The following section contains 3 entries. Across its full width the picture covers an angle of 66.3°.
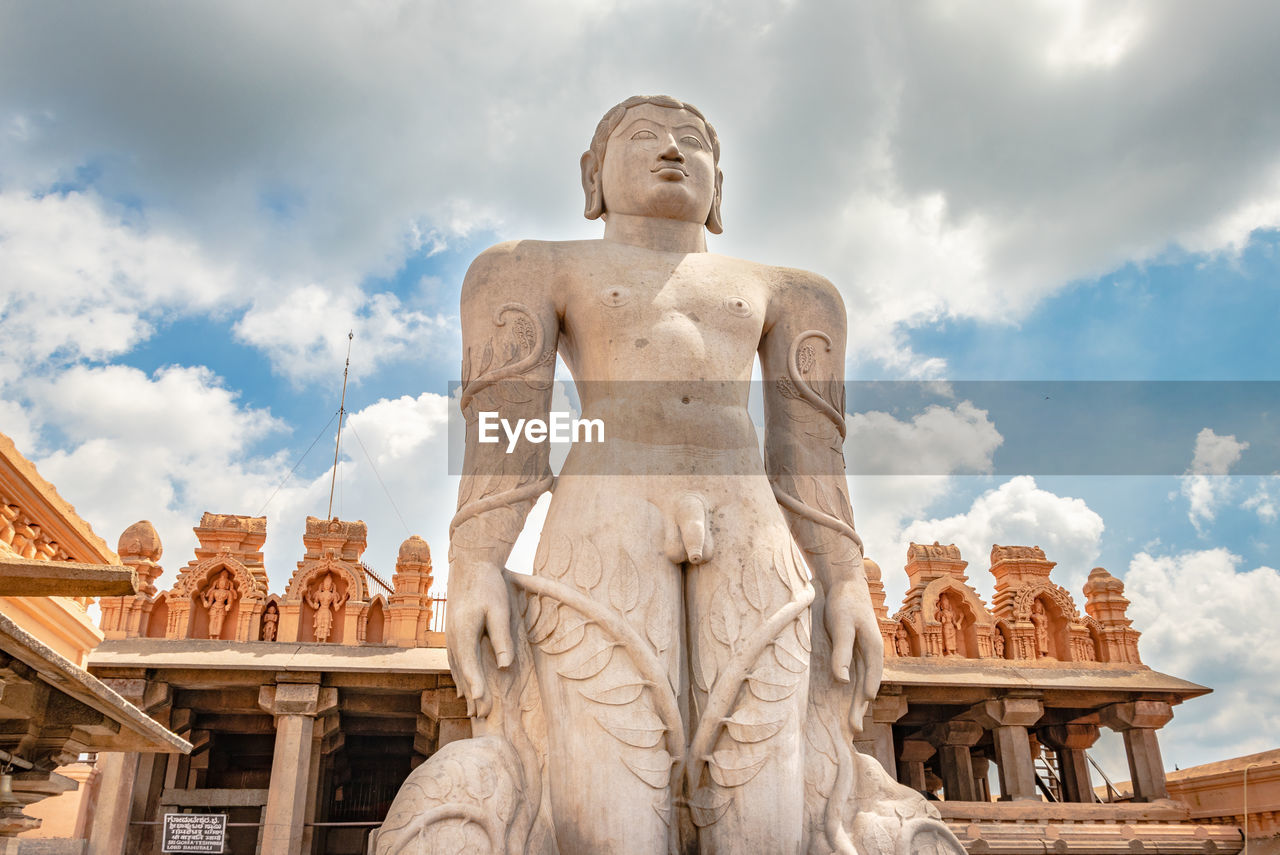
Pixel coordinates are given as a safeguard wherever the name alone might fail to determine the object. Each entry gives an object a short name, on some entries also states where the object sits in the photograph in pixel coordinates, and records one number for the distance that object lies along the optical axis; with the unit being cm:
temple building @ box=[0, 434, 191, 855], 316
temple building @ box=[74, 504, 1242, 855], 1159
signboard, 1082
